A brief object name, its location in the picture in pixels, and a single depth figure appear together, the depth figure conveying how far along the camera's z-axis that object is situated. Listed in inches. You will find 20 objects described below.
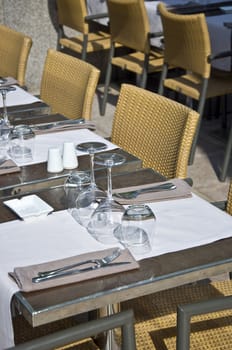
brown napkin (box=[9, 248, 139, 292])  83.8
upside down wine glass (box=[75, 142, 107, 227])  99.2
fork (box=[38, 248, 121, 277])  85.8
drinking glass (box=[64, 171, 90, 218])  102.9
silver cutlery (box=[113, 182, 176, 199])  105.0
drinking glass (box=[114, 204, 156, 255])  92.2
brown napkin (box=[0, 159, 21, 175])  114.9
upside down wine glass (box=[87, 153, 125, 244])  94.5
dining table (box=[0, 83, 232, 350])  83.4
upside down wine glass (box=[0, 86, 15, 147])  121.8
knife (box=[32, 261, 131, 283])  84.4
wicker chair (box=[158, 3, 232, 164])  194.5
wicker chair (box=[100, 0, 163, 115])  222.5
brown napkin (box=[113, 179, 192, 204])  103.7
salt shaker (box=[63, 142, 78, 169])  115.7
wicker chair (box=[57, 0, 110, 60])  250.1
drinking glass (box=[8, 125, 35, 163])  121.3
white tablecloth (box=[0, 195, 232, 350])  88.9
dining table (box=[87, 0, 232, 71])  208.8
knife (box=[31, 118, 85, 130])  135.6
